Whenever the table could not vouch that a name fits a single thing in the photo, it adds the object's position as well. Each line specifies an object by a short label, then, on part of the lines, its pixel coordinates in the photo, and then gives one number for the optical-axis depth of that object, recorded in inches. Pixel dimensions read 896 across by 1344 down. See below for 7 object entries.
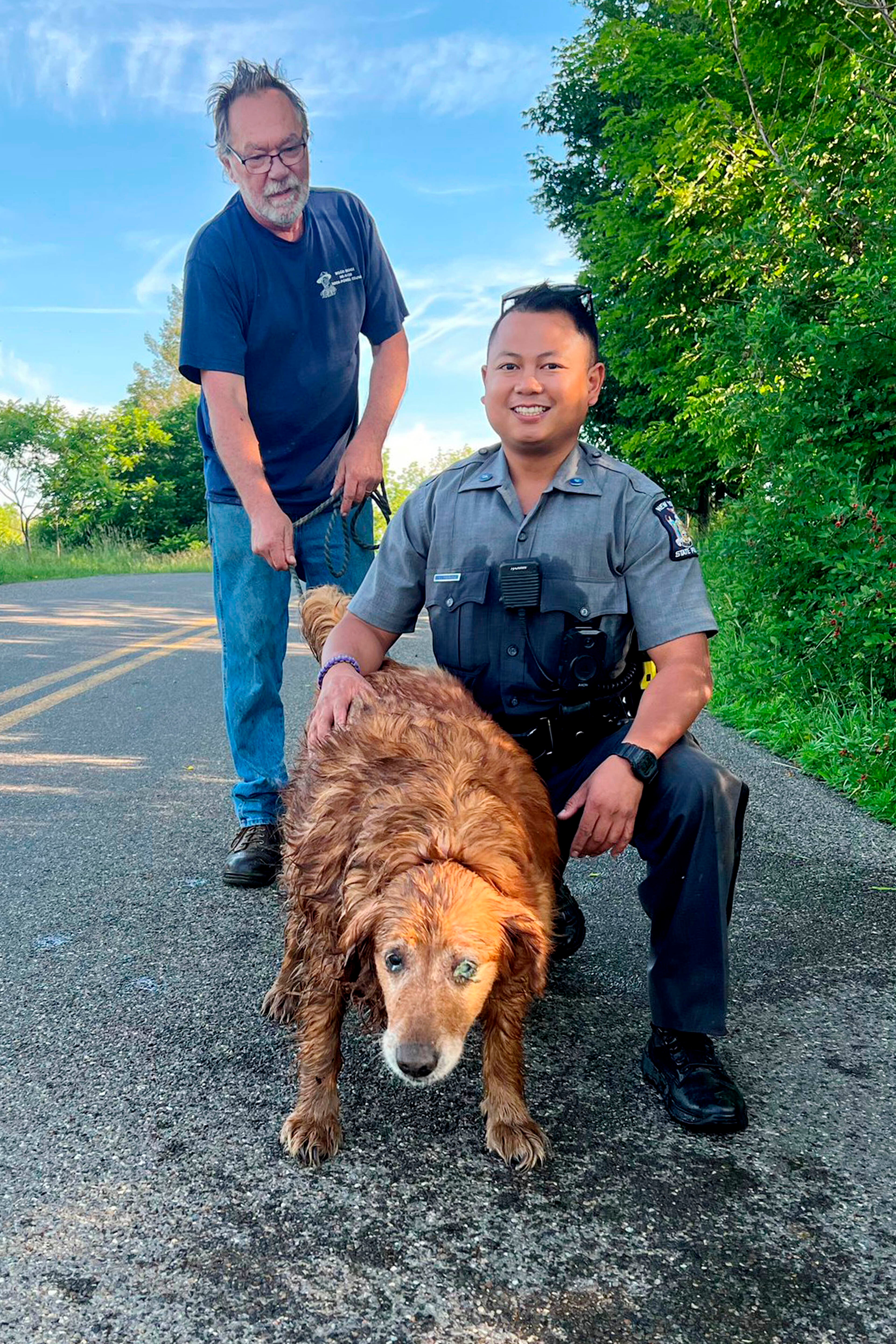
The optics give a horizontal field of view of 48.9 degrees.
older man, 157.2
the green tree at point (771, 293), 236.8
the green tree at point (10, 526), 2294.5
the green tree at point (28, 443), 1759.4
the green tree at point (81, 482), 1859.0
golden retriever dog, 82.6
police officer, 103.6
